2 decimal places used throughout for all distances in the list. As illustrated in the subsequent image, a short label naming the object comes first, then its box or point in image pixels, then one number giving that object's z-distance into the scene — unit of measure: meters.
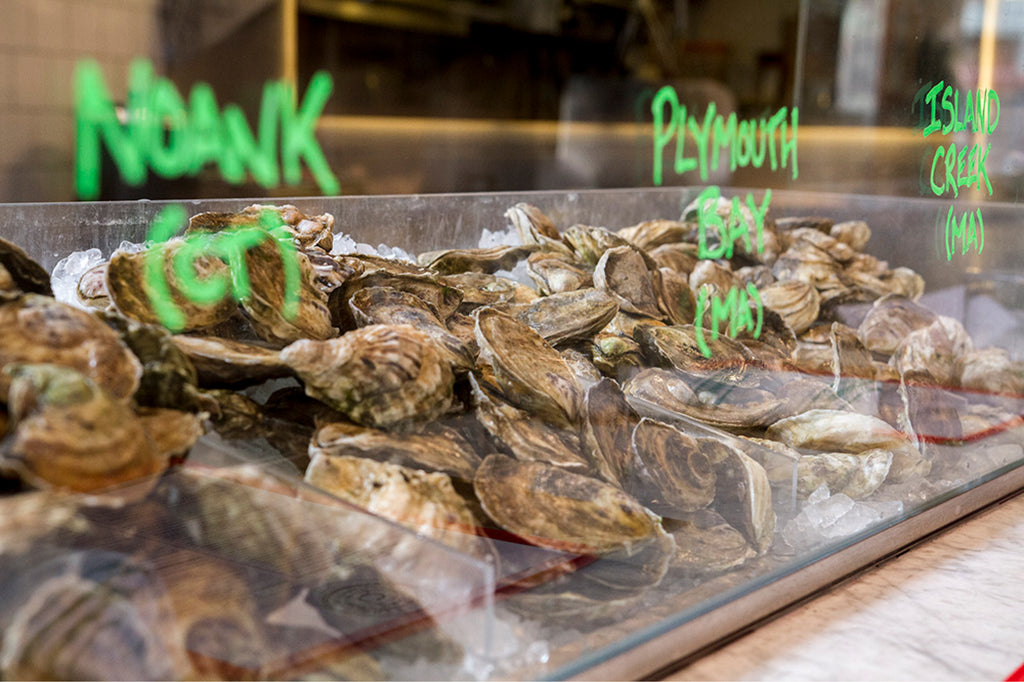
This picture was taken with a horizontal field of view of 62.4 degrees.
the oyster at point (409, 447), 0.65
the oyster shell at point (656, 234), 1.27
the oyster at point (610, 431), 0.78
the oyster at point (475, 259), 1.01
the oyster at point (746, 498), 0.84
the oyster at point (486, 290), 0.94
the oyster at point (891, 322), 1.31
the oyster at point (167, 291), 0.65
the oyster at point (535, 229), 1.11
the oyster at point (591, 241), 1.10
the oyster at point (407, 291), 0.78
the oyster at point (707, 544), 0.79
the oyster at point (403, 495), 0.63
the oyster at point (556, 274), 1.02
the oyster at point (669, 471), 0.79
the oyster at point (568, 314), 0.91
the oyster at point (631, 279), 1.03
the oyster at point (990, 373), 1.42
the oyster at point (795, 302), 1.25
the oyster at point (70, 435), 0.49
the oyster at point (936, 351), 1.29
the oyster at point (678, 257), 1.17
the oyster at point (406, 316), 0.77
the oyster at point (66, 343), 0.54
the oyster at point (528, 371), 0.78
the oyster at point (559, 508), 0.68
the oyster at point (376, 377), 0.67
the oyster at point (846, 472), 0.97
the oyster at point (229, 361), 0.63
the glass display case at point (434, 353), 0.53
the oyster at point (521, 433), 0.74
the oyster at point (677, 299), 1.05
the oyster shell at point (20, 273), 0.62
